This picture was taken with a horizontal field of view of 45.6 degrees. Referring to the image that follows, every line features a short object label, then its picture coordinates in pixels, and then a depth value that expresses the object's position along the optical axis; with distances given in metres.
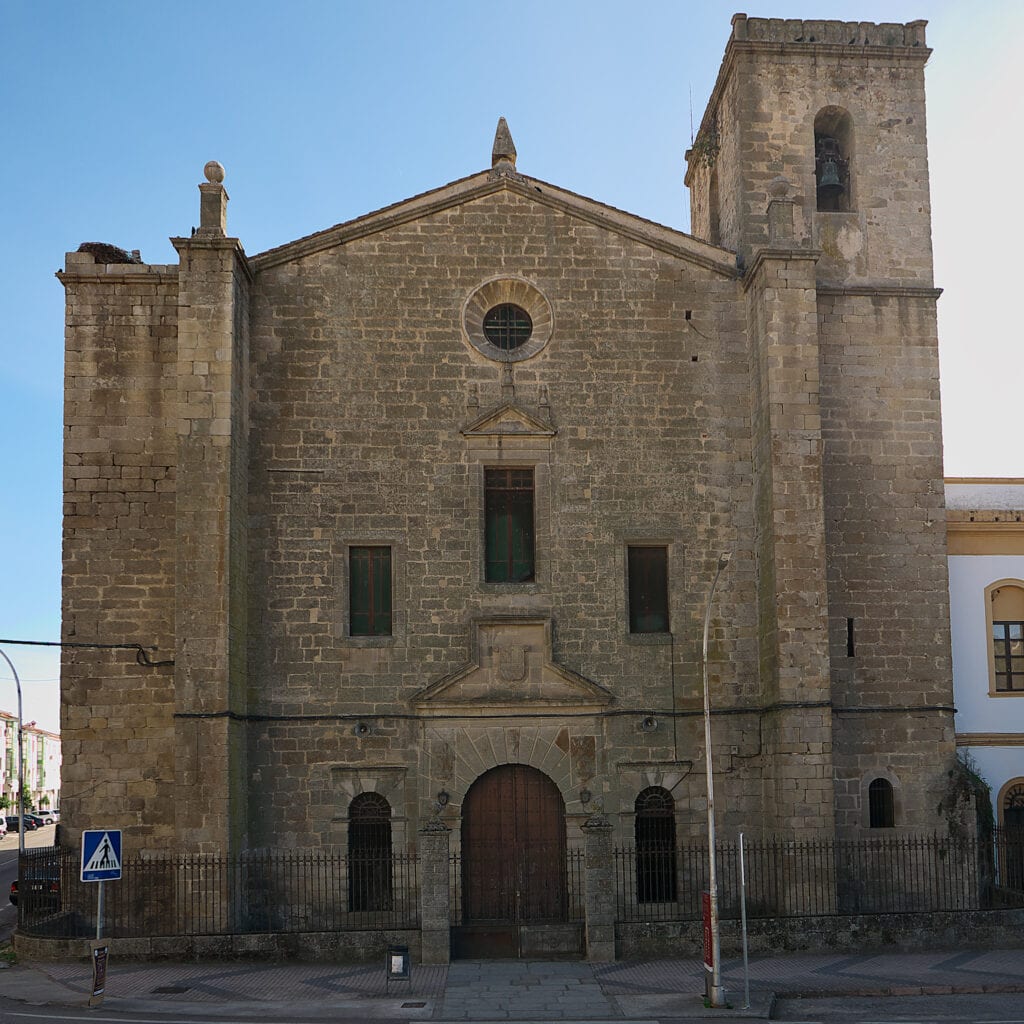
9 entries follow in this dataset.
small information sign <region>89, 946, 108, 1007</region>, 15.20
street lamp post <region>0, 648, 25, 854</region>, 25.48
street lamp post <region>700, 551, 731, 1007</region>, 15.06
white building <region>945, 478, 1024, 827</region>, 22.33
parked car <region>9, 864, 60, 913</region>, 19.38
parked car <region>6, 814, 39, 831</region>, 61.44
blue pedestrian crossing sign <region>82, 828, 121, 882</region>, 15.55
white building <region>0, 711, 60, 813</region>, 83.50
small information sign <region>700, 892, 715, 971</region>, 15.28
